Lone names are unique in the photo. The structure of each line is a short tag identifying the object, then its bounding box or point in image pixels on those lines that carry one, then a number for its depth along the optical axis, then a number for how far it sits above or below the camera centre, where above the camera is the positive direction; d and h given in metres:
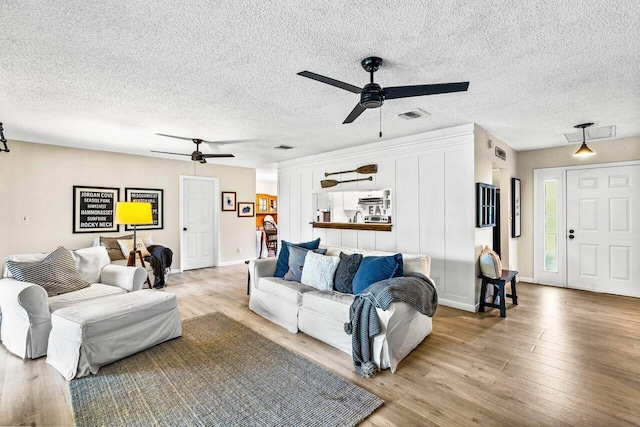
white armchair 2.63 -0.84
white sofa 2.49 -0.97
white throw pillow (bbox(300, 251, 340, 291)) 3.29 -0.63
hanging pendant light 4.01 +0.82
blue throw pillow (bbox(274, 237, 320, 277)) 3.93 -0.56
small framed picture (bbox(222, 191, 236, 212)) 7.25 +0.31
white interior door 6.64 -0.20
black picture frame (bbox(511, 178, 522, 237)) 5.30 +0.10
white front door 4.57 -0.26
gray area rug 1.93 -1.26
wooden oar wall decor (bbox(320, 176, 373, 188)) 5.58 +0.57
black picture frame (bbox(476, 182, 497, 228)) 3.91 +0.11
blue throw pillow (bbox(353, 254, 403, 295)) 2.93 -0.55
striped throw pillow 3.04 -0.59
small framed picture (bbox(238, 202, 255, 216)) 7.57 +0.13
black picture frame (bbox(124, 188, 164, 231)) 5.84 +0.29
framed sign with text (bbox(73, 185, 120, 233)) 5.29 +0.10
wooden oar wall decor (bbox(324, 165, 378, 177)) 4.96 +0.72
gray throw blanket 2.45 -0.79
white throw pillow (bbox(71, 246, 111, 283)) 3.66 -0.58
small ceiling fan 4.57 +1.09
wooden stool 3.74 -0.97
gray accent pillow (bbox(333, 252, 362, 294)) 3.17 -0.62
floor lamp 4.30 +0.02
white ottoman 2.40 -0.98
